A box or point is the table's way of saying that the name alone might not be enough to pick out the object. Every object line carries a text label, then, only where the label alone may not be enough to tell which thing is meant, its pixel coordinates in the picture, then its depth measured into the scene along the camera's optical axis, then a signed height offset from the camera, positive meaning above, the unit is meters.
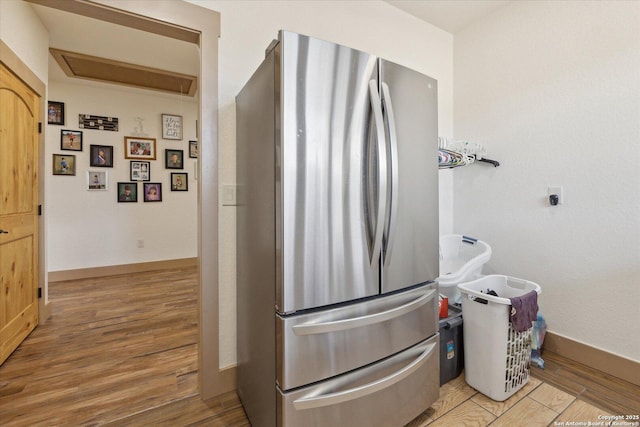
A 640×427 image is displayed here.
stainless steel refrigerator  1.08 -0.09
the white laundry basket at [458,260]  1.92 -0.35
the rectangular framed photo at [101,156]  4.11 +0.89
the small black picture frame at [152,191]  4.51 +0.41
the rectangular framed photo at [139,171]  4.40 +0.72
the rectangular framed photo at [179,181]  4.71 +0.59
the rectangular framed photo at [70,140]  3.95 +1.08
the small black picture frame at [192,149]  4.81 +1.14
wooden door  2.03 +0.05
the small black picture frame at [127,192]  4.34 +0.38
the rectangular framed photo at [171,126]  4.59 +1.47
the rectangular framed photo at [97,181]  4.12 +0.53
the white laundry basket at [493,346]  1.58 -0.76
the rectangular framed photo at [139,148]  4.34 +1.07
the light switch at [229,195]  1.72 +0.13
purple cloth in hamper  1.56 -0.54
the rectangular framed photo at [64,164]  3.91 +0.73
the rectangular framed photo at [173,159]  4.62 +0.94
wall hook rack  2.03 +0.48
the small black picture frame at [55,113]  3.87 +1.43
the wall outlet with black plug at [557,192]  2.02 +0.17
